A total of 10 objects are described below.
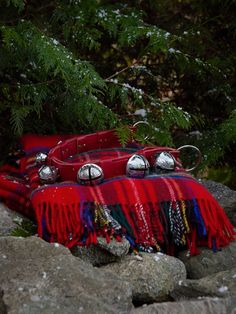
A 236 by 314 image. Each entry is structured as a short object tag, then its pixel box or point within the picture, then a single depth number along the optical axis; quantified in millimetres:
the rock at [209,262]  2176
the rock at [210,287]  1803
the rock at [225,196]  2631
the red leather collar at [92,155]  2396
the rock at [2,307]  1679
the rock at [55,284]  1683
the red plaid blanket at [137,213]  2174
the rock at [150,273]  1949
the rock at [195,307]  1707
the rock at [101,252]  2074
